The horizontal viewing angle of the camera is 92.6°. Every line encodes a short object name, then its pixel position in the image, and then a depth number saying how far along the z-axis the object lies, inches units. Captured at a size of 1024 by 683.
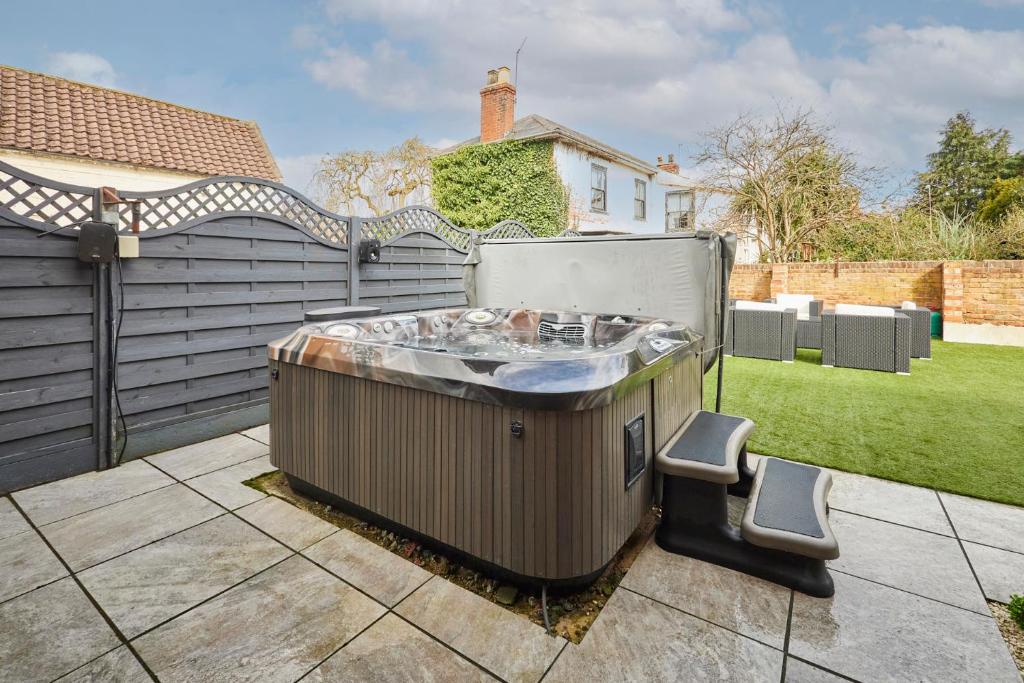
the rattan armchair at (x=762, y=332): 222.1
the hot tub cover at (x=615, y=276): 108.2
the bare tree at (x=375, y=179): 491.8
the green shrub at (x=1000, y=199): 456.4
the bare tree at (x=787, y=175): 402.3
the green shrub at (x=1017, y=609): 58.5
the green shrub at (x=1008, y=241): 290.4
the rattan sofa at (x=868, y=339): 194.4
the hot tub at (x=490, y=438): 58.7
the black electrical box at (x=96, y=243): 98.8
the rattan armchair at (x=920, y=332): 217.2
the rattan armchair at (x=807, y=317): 231.9
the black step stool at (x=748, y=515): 65.1
